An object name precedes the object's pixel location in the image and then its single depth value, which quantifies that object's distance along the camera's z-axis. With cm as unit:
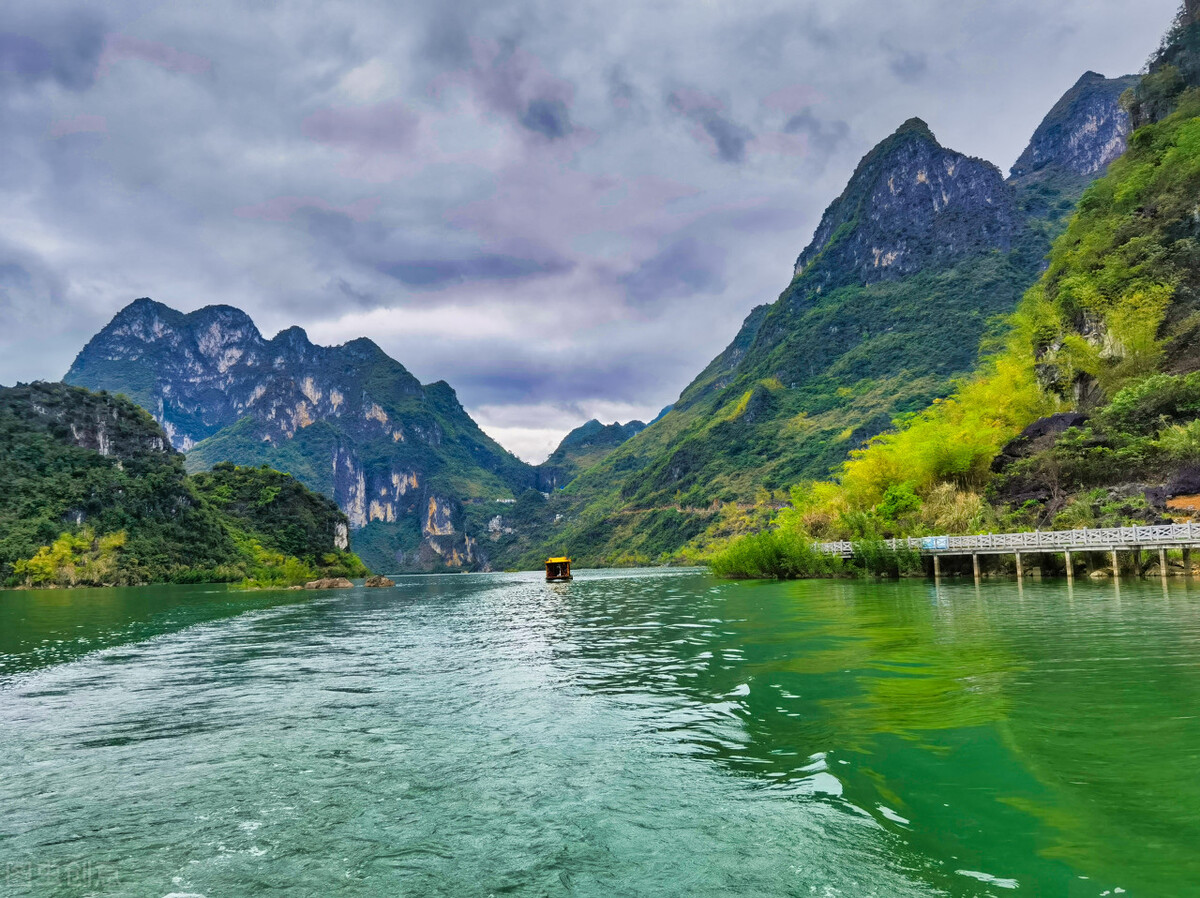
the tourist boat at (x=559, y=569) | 10206
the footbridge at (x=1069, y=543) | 3512
